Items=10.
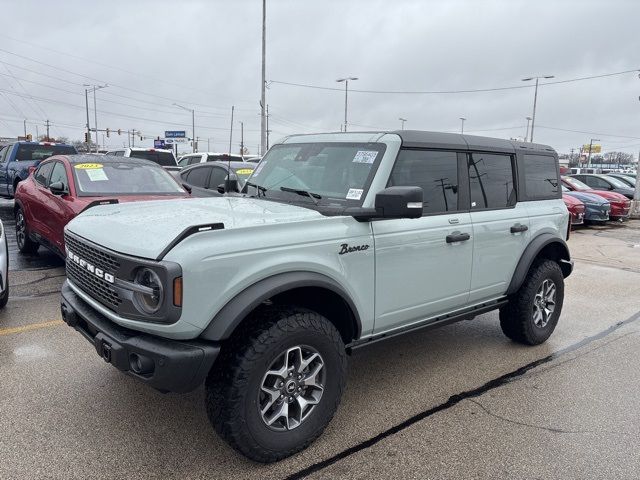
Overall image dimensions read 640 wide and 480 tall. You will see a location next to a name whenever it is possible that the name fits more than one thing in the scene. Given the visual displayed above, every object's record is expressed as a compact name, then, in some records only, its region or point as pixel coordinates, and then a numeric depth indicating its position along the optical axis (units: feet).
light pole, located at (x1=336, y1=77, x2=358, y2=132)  123.46
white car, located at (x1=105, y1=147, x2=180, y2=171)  48.06
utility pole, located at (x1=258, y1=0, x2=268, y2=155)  71.84
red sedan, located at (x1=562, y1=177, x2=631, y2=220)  53.93
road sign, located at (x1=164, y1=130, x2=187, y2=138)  306.76
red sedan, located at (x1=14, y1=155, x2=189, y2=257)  20.16
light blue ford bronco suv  8.27
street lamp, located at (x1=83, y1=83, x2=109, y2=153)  166.10
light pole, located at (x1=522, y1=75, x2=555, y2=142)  124.20
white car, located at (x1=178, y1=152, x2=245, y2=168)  50.93
